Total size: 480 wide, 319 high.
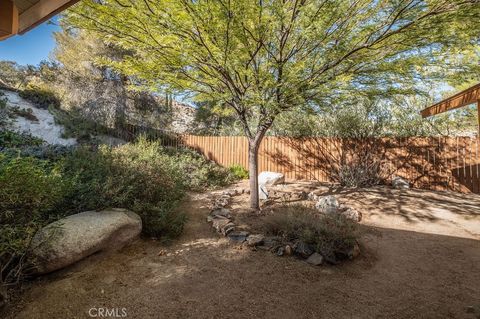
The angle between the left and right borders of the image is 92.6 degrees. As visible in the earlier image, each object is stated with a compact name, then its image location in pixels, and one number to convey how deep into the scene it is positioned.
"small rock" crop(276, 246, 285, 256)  2.95
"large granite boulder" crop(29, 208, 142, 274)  2.23
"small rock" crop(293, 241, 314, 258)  2.91
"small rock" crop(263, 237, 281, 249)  3.13
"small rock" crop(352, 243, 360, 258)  2.93
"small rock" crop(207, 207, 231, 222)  4.16
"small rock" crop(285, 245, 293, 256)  2.96
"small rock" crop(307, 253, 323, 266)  2.77
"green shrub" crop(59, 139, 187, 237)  3.04
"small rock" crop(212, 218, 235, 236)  3.59
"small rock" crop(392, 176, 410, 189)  6.32
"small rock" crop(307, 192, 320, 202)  5.34
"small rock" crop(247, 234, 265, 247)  3.17
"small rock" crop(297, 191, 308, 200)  5.52
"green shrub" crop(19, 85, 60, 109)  9.48
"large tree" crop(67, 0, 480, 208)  2.75
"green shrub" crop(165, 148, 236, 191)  6.55
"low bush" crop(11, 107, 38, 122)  8.31
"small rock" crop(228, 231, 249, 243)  3.31
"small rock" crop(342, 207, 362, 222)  4.19
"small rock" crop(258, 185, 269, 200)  5.48
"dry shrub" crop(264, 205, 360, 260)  2.92
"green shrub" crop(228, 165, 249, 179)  8.15
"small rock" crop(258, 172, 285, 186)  6.93
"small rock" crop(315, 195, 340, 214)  4.32
